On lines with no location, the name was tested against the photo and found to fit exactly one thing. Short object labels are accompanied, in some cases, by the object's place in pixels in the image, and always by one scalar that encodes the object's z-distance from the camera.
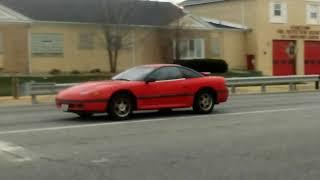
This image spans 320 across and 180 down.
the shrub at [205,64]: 43.53
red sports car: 15.28
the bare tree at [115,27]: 41.59
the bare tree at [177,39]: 44.72
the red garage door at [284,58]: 50.72
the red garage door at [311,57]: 52.66
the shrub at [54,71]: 39.93
